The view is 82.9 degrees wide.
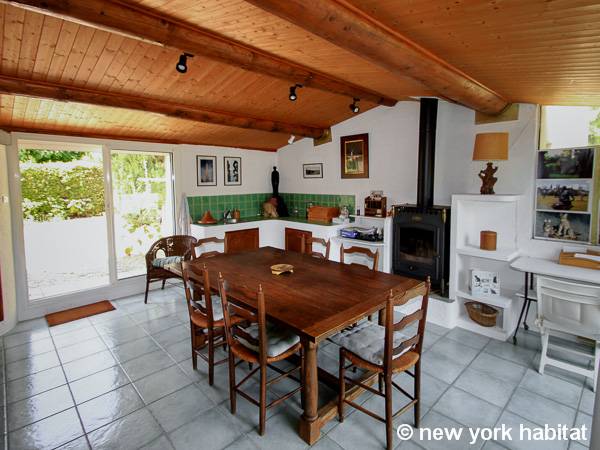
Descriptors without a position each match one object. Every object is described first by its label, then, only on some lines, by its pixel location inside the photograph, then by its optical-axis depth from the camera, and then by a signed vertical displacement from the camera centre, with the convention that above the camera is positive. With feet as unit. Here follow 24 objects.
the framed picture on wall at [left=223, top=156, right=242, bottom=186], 20.01 +1.29
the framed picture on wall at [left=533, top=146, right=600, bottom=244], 10.90 -0.15
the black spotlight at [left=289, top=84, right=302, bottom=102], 11.85 +3.48
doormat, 13.42 -5.00
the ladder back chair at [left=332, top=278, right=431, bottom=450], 6.51 -3.35
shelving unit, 11.70 -2.19
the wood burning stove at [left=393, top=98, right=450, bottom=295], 13.14 -1.46
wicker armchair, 15.35 -3.00
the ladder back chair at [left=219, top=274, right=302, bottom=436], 6.91 -3.38
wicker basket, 11.85 -4.31
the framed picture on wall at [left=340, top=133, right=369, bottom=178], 17.25 +1.85
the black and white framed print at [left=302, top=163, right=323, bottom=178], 19.72 +1.24
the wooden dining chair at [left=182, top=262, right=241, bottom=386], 8.48 -3.32
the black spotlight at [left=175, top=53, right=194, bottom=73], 8.91 +3.36
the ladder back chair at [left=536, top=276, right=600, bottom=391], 8.43 -3.18
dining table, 6.68 -2.43
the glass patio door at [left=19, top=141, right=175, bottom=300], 13.92 -0.90
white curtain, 17.74 -1.31
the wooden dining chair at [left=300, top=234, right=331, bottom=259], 12.20 -1.99
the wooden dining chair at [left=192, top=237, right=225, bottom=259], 12.41 -2.09
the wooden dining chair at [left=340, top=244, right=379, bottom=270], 10.53 -2.02
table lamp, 10.90 +1.42
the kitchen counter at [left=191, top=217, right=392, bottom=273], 15.38 -2.07
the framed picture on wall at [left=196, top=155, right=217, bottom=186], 18.66 +1.18
